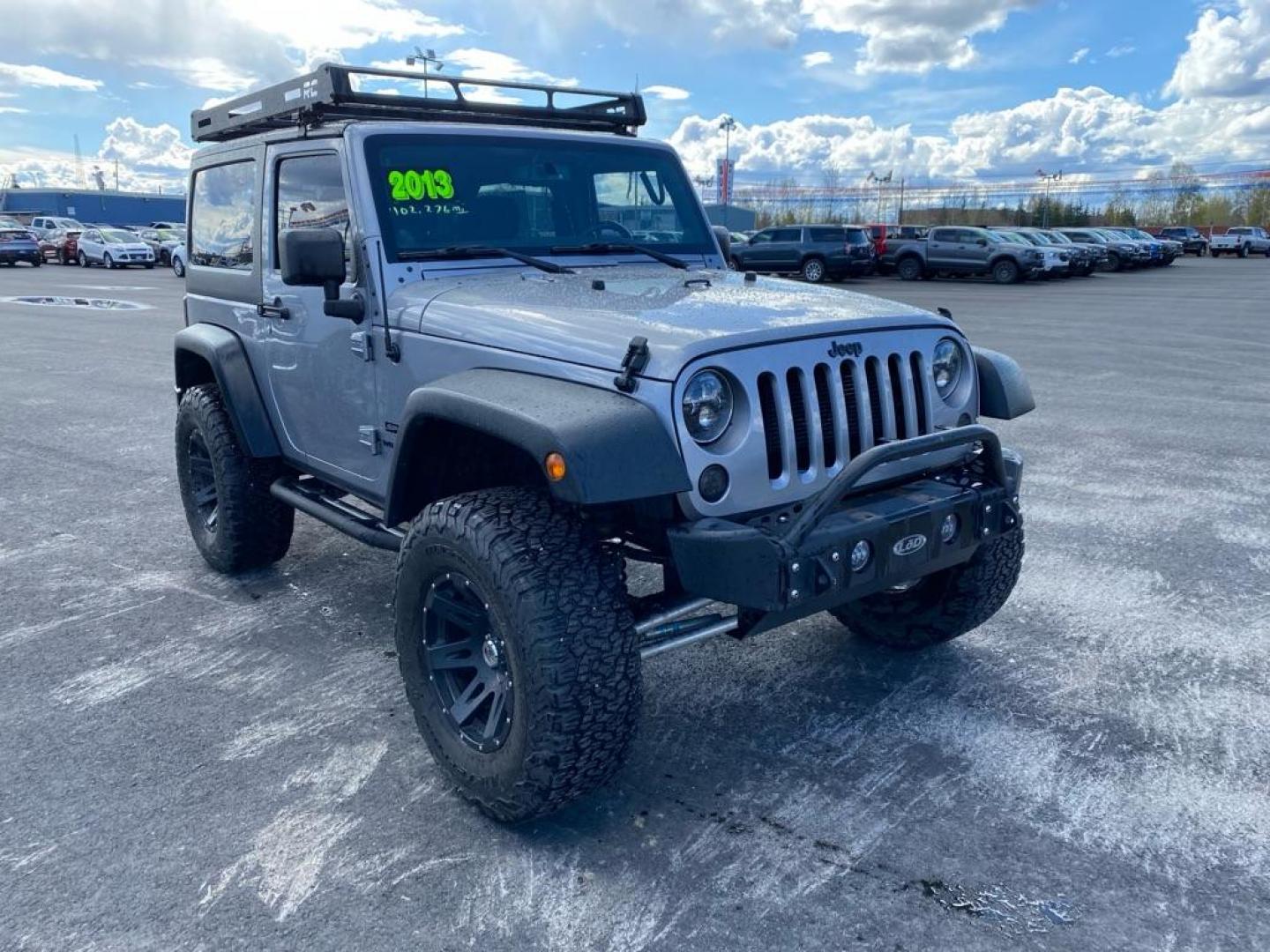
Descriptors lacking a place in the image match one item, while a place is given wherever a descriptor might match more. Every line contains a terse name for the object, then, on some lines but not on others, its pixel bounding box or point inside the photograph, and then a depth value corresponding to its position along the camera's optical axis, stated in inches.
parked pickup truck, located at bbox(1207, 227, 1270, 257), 2042.3
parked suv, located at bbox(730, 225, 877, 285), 1092.5
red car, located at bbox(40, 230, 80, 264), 1475.1
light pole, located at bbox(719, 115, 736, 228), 2581.2
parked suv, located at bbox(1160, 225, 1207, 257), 2156.7
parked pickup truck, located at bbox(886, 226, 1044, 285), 1154.0
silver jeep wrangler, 112.9
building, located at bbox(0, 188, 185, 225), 3053.6
